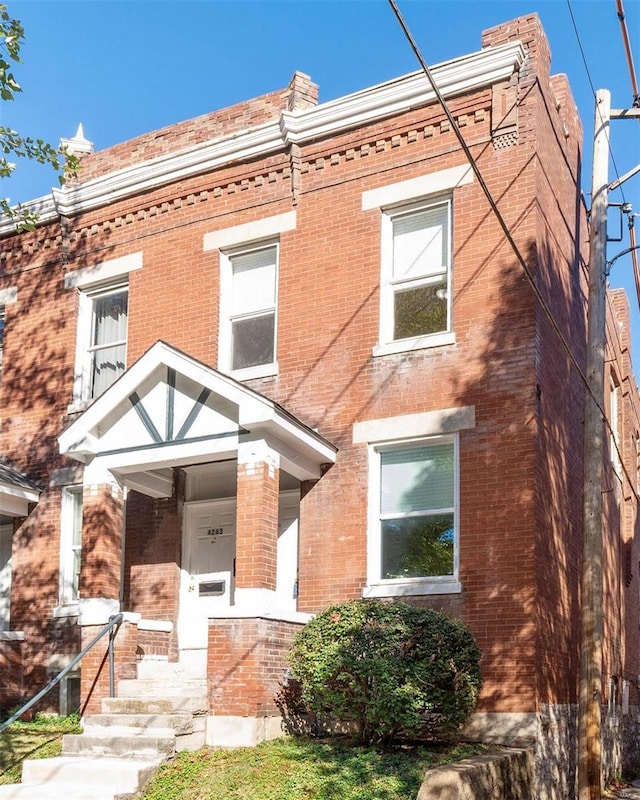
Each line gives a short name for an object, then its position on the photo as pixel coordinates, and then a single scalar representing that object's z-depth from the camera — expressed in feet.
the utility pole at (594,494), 37.04
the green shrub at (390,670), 35.29
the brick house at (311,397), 41.42
